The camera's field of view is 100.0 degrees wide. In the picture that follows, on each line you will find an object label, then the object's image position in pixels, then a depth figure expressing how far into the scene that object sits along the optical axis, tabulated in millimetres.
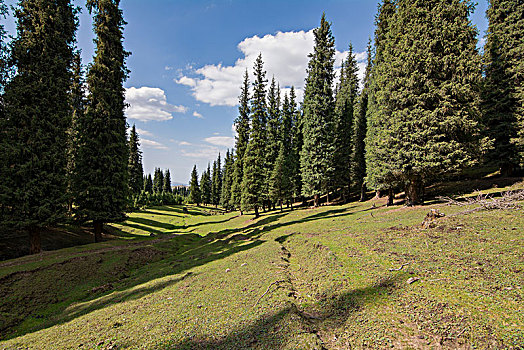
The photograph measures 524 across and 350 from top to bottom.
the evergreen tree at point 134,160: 53031
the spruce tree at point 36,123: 15961
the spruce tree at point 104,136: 21078
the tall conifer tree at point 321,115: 29469
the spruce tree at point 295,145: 40938
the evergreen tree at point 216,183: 91938
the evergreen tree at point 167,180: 116138
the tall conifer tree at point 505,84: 20328
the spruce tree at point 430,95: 15523
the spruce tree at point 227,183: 58591
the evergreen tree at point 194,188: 83125
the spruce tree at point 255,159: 30406
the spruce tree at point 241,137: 41375
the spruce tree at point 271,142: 37628
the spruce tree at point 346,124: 35188
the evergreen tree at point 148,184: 108119
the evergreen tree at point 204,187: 86875
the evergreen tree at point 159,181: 112562
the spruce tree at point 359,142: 35406
